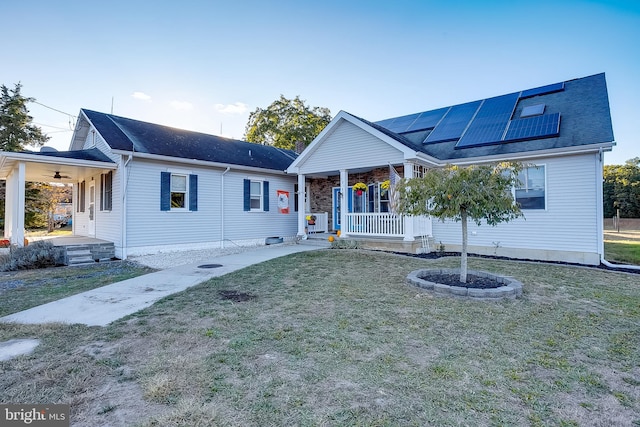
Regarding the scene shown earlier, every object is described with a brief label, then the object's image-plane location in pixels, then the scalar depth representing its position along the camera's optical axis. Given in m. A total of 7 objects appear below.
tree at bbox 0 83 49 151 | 21.55
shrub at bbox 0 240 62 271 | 8.46
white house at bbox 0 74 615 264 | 9.17
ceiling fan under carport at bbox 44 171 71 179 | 11.58
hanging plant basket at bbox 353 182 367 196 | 12.40
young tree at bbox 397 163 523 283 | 5.53
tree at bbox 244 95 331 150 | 28.52
